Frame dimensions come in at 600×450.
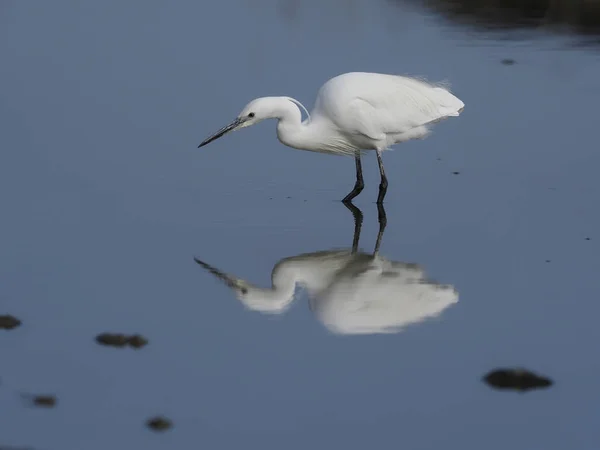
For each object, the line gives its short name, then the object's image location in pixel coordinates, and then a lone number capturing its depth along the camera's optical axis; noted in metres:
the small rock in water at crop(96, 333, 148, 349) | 12.85
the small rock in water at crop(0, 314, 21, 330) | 13.19
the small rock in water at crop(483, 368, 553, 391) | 12.04
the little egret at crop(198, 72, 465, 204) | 17.61
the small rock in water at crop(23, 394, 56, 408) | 11.33
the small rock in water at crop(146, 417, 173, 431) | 10.93
